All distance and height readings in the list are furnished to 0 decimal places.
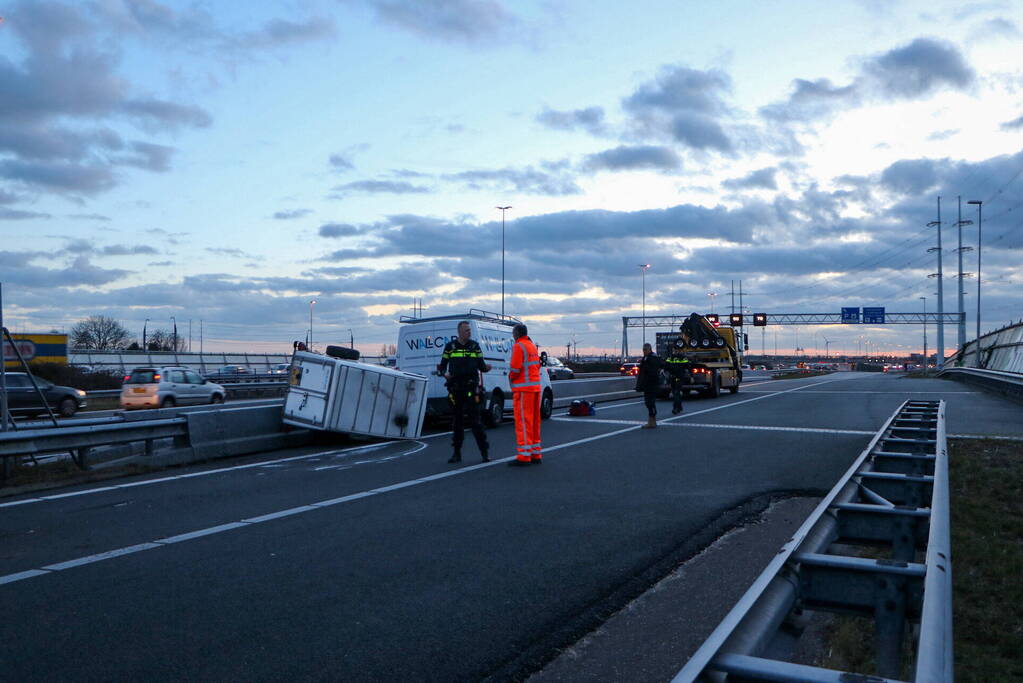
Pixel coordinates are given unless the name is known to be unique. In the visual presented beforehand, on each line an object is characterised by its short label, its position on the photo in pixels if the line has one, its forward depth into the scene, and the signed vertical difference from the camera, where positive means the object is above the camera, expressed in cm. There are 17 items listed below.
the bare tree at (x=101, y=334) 9288 +6
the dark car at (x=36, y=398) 2638 -206
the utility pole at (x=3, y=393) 1200 -86
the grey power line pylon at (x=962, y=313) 7069 +219
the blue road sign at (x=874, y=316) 8550 +225
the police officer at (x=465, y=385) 1205 -70
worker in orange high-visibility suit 1164 -87
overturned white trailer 1452 -107
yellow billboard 4175 -68
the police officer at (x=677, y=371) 2206 -97
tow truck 3234 -37
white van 1778 -37
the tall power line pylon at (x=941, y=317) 7306 +190
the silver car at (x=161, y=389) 2902 -189
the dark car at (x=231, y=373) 4647 -222
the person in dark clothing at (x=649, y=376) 1820 -83
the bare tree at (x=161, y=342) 10000 -86
